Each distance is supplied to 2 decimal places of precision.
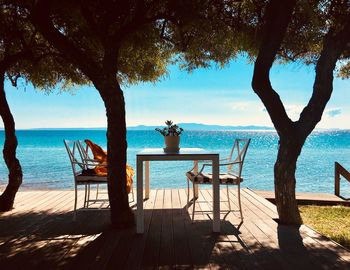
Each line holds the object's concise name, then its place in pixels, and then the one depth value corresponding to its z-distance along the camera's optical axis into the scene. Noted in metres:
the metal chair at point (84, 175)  4.36
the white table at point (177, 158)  3.85
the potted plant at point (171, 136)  4.50
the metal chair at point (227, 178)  4.29
